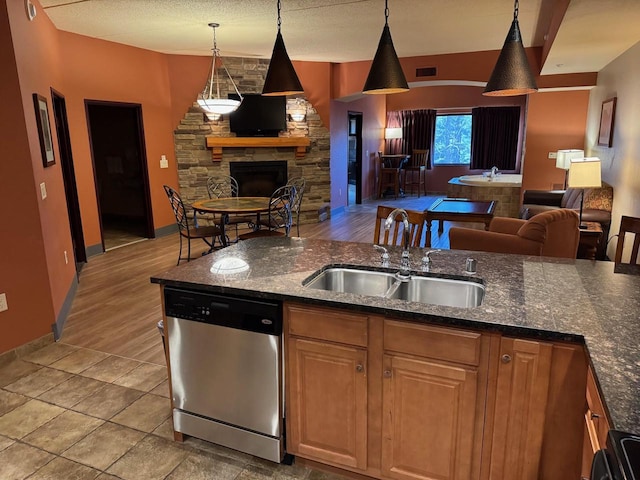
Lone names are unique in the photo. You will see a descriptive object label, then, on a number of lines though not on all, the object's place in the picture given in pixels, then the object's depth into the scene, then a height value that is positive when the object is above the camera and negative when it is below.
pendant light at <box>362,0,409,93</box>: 2.41 +0.41
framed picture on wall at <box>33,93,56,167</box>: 3.55 +0.19
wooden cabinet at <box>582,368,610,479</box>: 1.22 -0.80
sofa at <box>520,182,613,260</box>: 5.00 -0.74
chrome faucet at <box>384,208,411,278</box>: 2.13 -0.48
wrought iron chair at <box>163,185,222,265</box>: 5.15 -0.91
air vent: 7.03 +1.17
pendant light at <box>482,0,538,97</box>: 2.14 +0.36
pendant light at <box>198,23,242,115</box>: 5.20 +0.53
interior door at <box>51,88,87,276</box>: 5.26 -0.33
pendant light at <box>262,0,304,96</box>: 2.62 +0.43
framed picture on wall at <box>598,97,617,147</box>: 5.28 +0.29
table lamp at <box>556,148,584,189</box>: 6.21 -0.14
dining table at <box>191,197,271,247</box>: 5.03 -0.65
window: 12.14 +0.19
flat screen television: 7.41 +0.55
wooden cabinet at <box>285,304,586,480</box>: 1.55 -0.94
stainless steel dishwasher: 1.95 -0.98
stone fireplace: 7.27 -0.04
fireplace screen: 7.70 -0.46
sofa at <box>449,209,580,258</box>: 3.48 -0.72
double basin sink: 2.06 -0.65
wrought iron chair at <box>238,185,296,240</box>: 5.22 -0.80
